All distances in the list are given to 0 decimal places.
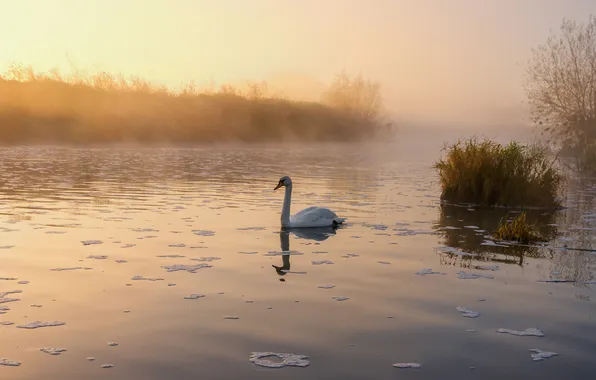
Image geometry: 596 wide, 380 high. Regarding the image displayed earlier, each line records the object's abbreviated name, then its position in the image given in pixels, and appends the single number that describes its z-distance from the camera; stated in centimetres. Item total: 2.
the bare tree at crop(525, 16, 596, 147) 4212
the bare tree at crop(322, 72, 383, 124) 9412
